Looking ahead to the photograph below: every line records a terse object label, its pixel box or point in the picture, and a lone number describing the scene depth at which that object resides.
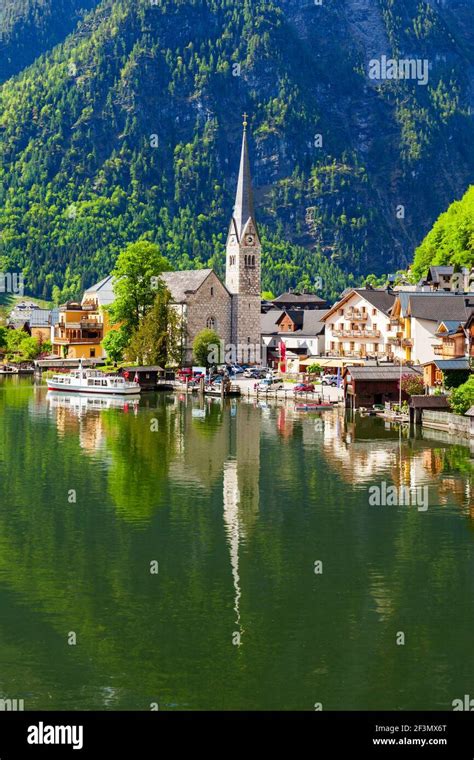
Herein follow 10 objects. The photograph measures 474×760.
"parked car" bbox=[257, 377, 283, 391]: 106.31
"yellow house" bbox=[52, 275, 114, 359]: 146.25
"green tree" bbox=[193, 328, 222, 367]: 126.44
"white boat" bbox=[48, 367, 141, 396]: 107.00
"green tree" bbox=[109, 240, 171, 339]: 124.88
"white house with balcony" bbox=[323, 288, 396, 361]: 120.56
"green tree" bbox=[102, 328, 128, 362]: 128.25
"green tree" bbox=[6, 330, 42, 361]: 154.75
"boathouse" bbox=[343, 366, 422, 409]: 89.69
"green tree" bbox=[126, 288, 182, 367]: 119.31
